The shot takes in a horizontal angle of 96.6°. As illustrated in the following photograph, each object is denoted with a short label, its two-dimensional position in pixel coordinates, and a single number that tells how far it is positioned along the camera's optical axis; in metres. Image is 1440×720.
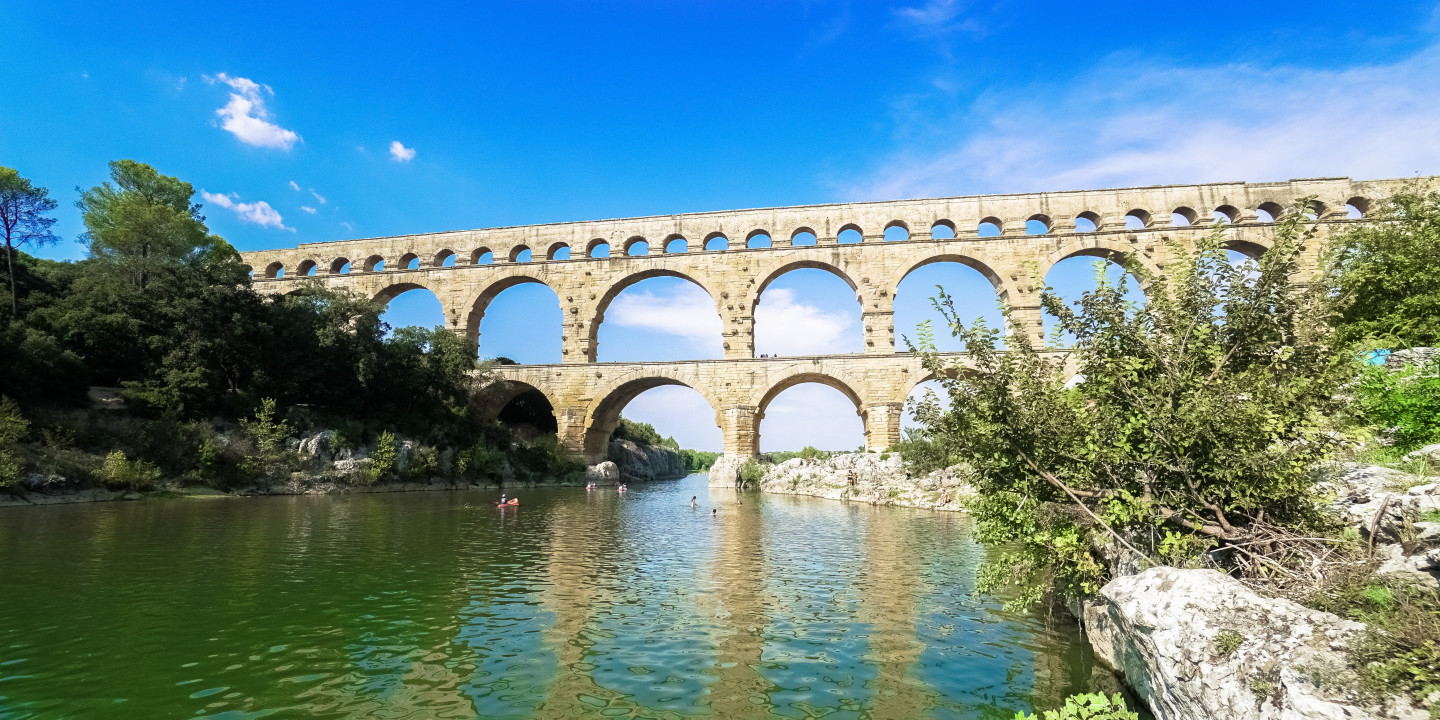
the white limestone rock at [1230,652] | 2.71
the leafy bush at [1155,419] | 4.50
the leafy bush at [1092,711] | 3.00
